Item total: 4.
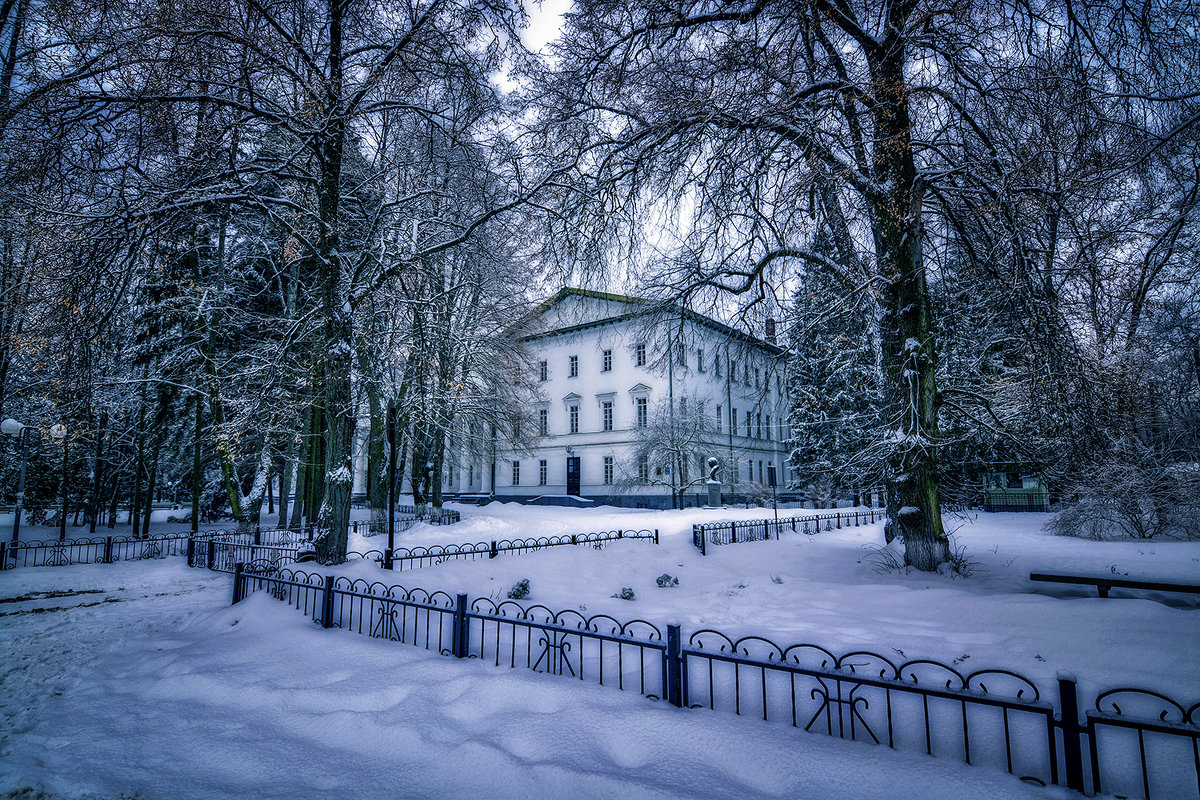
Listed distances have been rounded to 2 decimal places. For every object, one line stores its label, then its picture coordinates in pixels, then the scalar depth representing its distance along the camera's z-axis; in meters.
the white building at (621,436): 32.78
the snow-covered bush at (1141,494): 12.87
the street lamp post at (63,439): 14.89
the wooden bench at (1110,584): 6.53
